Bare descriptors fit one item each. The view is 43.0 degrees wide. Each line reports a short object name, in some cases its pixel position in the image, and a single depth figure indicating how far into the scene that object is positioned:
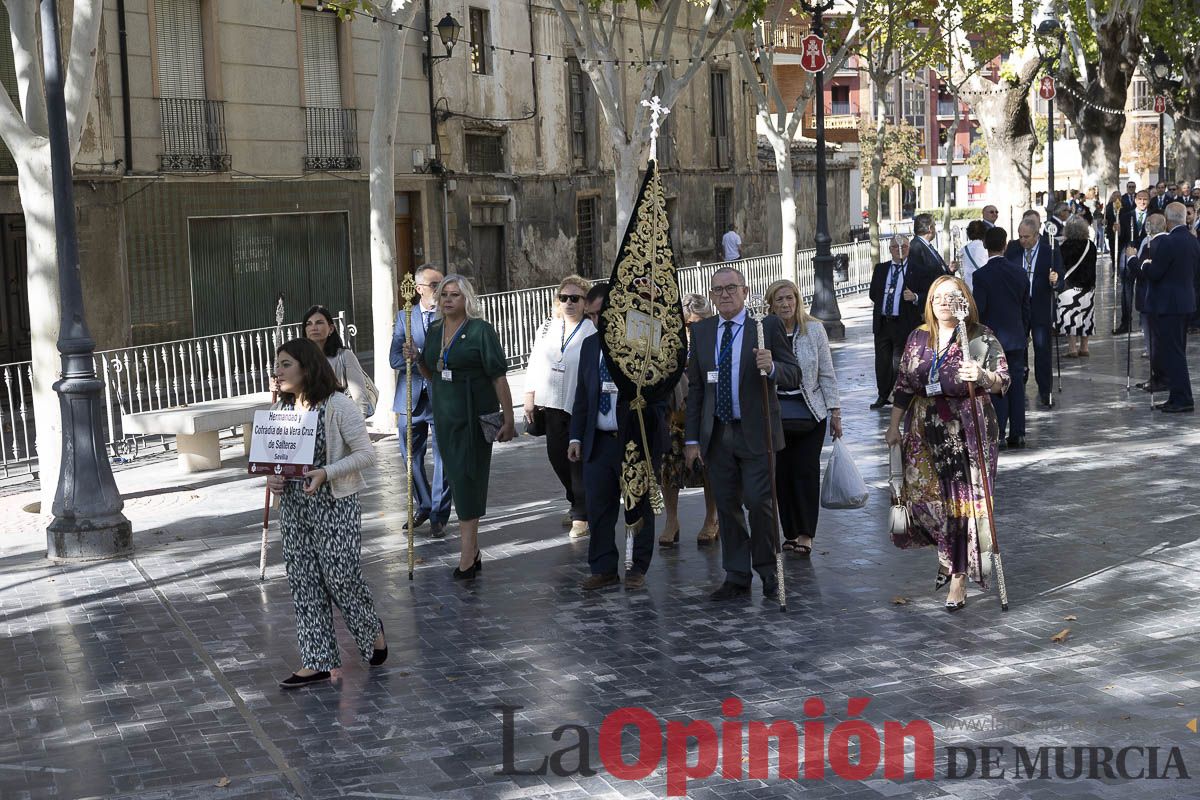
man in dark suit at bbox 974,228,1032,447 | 12.48
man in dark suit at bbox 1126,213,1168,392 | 14.97
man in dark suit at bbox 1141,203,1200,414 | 14.43
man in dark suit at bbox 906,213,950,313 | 14.20
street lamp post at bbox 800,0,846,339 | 23.28
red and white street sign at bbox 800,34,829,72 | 22.52
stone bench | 13.56
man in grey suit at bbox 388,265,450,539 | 10.59
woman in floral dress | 8.01
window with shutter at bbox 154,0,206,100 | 22.41
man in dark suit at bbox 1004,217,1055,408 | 14.70
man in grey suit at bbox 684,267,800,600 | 8.33
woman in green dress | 9.21
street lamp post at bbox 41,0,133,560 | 10.34
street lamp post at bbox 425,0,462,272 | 27.97
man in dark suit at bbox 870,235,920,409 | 14.26
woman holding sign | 7.14
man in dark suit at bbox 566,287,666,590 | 8.88
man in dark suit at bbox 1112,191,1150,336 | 19.39
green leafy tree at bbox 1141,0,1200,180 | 35.84
